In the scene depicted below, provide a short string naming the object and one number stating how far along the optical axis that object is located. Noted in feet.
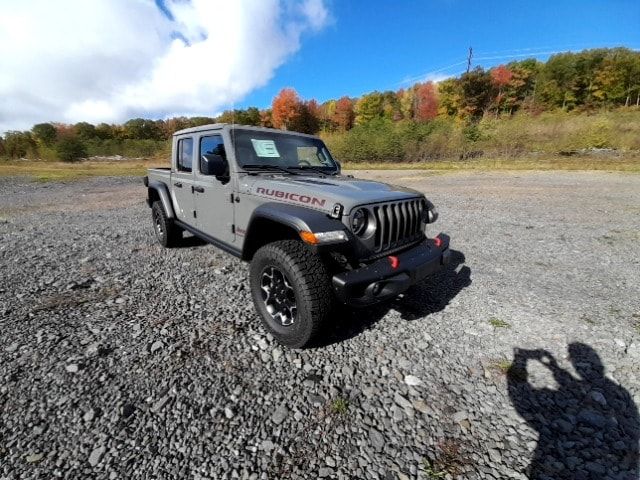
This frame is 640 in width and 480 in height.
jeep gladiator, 8.31
